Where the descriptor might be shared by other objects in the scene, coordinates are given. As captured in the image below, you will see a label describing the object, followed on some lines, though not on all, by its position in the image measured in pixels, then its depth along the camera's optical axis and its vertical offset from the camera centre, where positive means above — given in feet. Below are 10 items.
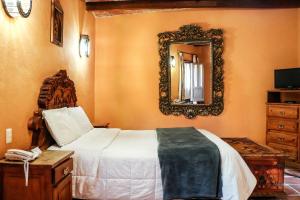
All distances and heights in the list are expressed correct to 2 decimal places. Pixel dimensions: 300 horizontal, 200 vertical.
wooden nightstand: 4.81 -2.07
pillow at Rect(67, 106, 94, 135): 8.21 -1.09
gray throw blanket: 5.99 -2.36
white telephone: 4.91 -1.49
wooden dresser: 10.16 -1.62
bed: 6.04 -2.40
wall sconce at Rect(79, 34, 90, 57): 10.32 +2.47
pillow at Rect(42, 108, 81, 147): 6.63 -1.13
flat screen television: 10.61 +0.78
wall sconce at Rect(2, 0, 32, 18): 5.42 +2.33
